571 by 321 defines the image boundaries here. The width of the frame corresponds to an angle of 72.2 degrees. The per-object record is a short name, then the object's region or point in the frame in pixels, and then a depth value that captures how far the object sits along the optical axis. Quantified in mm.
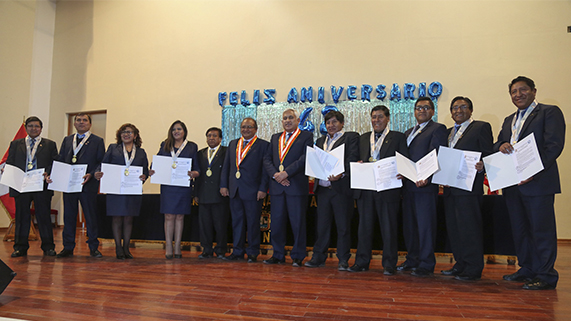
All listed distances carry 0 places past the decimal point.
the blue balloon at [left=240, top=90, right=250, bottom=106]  7525
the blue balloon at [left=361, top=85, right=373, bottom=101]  6898
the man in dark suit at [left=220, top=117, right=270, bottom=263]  4148
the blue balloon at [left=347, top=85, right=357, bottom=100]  6980
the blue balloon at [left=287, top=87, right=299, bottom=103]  7257
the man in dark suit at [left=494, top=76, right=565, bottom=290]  2924
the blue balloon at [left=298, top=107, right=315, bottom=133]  7070
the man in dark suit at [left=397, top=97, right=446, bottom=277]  3408
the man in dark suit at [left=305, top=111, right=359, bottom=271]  3710
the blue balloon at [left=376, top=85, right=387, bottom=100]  6824
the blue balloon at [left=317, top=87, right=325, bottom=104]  7098
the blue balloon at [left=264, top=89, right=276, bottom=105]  7375
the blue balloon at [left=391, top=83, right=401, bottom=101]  6773
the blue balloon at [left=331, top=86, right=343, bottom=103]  7047
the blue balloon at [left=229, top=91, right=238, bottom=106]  7613
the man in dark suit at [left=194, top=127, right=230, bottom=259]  4457
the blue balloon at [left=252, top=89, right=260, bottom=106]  7465
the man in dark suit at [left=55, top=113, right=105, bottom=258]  4379
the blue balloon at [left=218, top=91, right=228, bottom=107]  7682
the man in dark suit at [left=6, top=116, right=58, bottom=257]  4383
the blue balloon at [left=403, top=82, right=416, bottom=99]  6707
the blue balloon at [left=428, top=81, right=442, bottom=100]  6623
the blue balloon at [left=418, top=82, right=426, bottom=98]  6676
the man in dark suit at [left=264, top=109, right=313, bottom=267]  3896
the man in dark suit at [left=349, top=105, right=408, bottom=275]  3510
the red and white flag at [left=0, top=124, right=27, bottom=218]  6532
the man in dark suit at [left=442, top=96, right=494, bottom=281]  3270
